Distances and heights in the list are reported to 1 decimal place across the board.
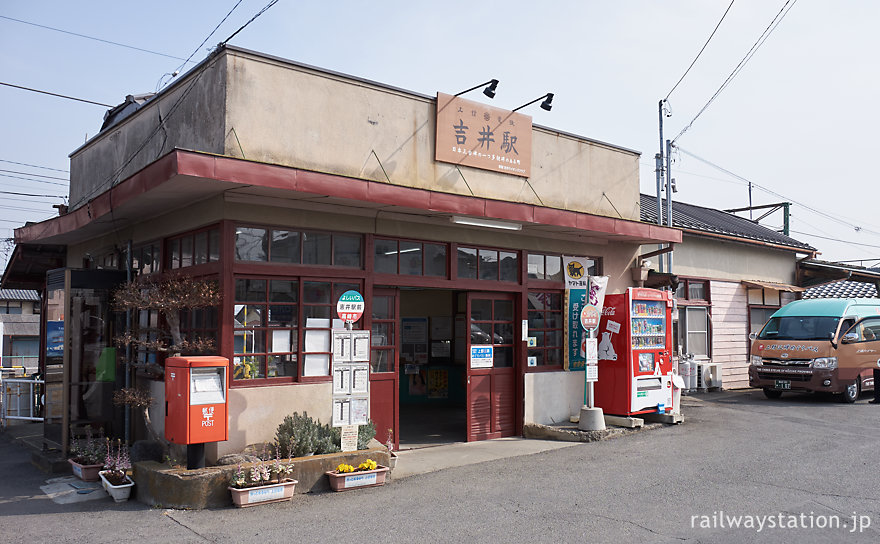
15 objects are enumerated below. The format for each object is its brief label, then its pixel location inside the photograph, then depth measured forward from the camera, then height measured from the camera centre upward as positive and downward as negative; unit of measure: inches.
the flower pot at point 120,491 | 294.2 -69.1
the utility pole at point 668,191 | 612.7 +127.2
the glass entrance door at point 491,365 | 427.2 -23.3
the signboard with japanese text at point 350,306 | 336.9 +10.9
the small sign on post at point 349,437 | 323.3 -50.7
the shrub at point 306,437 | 313.1 -49.9
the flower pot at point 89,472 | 329.1 -68.1
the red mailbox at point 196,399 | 284.4 -29.5
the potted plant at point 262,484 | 279.3 -64.0
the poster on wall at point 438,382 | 623.8 -48.3
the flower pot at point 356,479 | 304.8 -66.9
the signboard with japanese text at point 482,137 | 403.9 +116.2
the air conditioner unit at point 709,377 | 647.8 -45.5
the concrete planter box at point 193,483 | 277.1 -63.6
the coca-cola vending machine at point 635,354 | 454.0 -17.3
